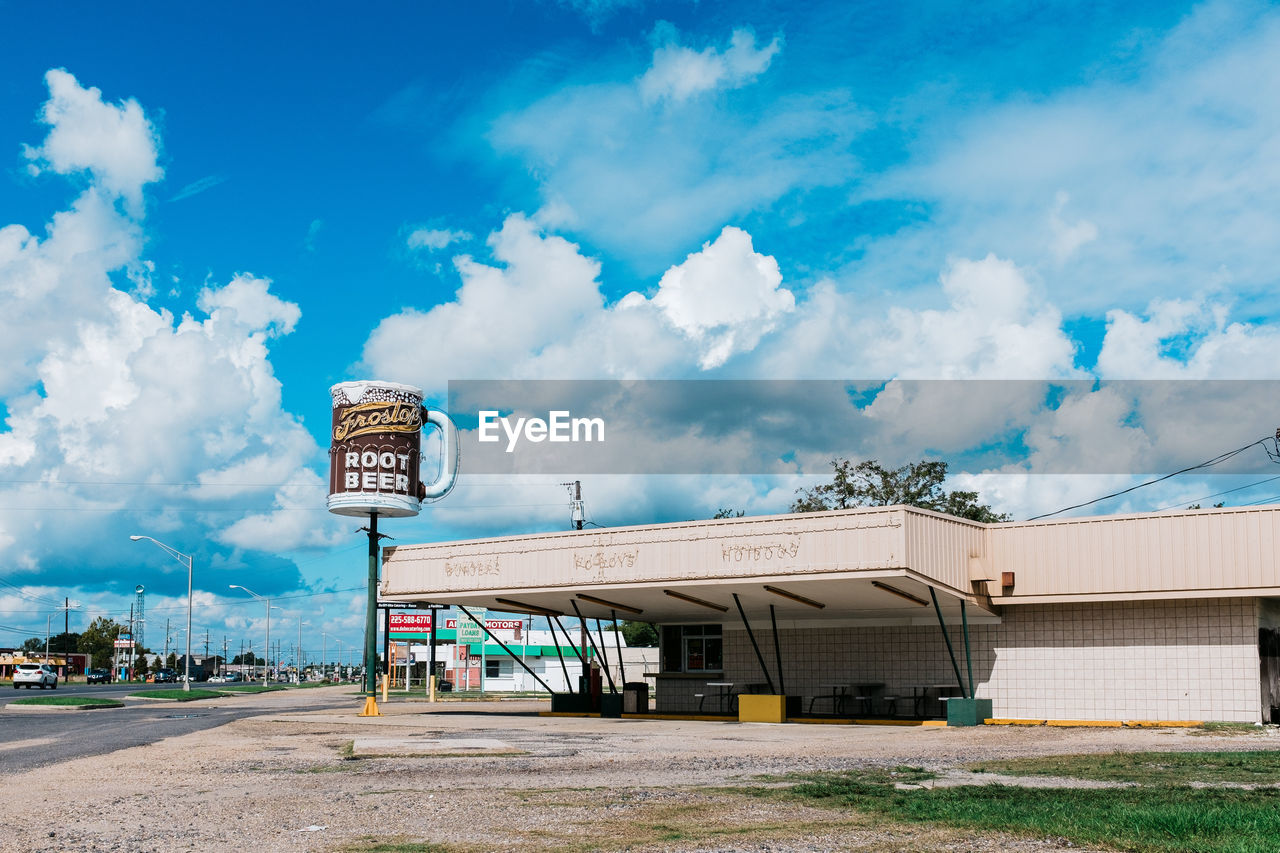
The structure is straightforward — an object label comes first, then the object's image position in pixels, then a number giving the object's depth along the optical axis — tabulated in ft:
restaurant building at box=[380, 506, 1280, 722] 88.28
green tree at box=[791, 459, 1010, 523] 204.95
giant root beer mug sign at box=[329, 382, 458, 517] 144.46
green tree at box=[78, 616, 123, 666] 507.71
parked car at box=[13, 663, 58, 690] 247.29
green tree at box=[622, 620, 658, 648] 363.05
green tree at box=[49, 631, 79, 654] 561.84
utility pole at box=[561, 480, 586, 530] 192.44
